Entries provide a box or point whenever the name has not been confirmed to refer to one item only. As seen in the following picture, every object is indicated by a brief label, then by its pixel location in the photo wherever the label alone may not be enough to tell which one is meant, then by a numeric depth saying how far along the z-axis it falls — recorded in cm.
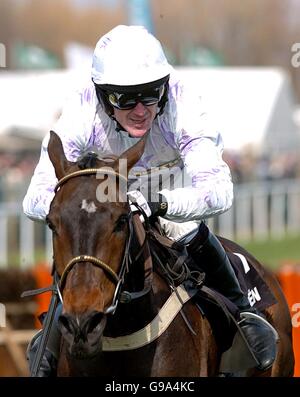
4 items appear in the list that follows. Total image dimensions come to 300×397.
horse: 412
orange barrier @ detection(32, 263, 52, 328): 1087
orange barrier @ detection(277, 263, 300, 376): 1053
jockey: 477
